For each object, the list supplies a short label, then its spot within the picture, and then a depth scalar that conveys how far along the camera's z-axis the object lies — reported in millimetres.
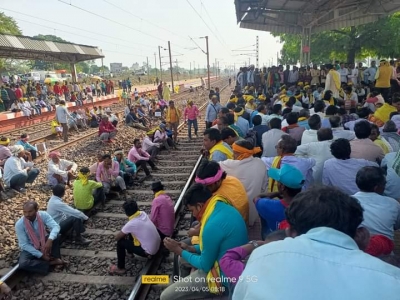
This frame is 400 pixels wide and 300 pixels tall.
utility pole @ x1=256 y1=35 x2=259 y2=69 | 53181
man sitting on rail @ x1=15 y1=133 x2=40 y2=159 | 9281
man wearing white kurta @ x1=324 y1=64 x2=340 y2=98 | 9688
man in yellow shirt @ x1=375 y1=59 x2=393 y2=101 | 10242
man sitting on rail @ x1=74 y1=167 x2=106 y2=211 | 5879
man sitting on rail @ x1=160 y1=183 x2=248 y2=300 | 2508
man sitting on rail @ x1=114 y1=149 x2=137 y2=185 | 7520
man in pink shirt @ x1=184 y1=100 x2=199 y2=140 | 11758
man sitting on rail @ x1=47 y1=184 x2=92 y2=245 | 5008
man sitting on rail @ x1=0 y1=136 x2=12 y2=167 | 8250
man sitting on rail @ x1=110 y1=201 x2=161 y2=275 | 4238
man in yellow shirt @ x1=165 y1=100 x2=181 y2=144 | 11688
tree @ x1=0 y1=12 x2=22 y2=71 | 34519
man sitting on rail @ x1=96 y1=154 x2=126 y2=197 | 6797
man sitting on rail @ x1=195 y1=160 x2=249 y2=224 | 3123
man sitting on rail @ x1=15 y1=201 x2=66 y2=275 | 4305
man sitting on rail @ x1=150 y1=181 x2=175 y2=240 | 4621
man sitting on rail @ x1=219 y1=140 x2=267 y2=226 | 3898
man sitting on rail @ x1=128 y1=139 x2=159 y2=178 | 8148
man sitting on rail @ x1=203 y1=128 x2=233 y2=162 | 4773
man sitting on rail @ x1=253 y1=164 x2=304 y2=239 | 2701
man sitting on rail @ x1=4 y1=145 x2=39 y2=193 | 7281
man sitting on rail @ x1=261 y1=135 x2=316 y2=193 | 3656
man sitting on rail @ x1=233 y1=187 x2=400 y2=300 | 1048
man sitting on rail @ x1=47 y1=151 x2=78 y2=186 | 7285
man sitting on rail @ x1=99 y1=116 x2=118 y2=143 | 11692
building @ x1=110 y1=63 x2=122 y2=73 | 109875
